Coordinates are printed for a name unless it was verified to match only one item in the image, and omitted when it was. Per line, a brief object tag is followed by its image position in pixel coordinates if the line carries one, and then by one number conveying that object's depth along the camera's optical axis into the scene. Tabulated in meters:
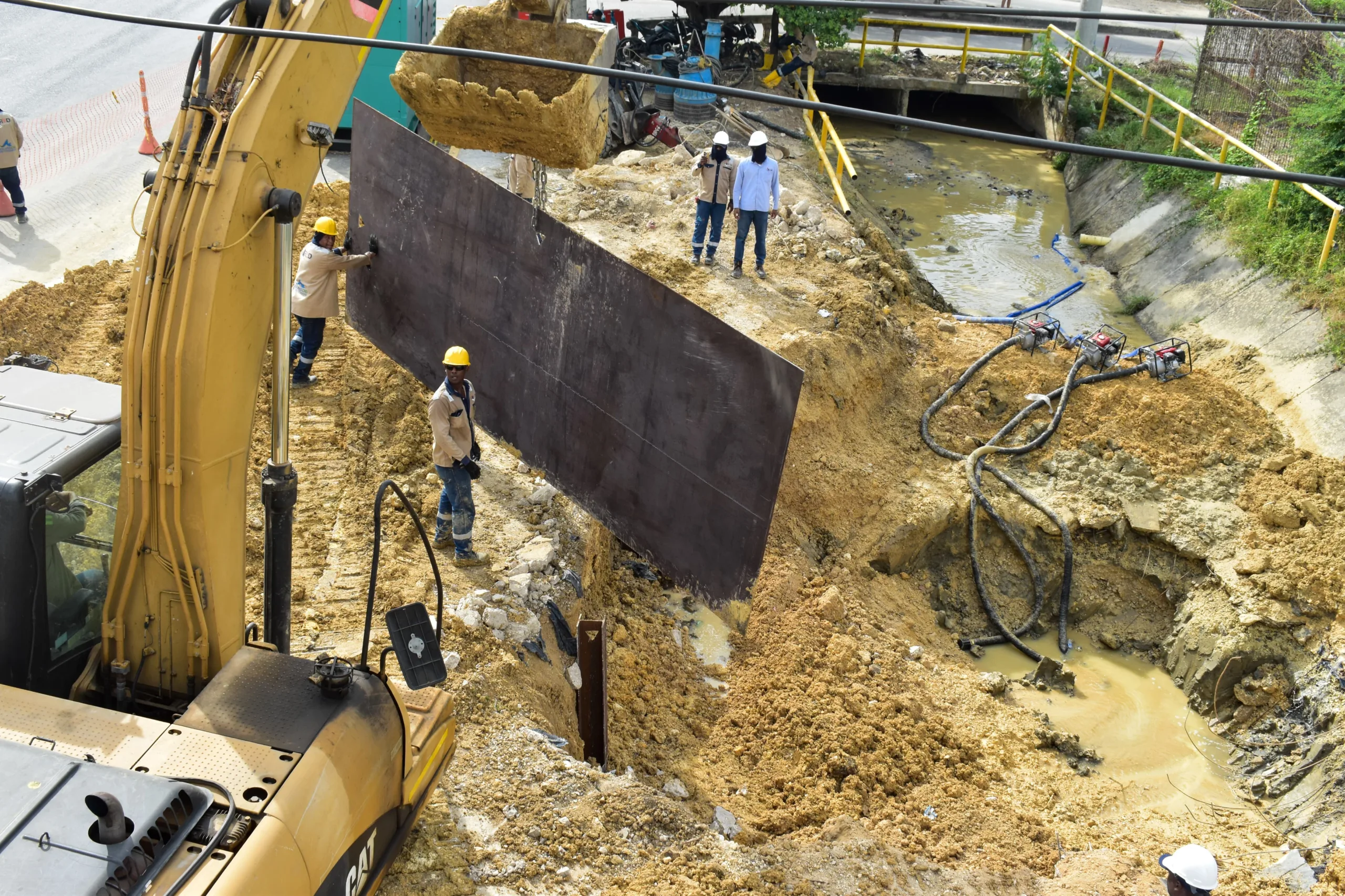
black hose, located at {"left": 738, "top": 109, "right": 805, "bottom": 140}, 17.50
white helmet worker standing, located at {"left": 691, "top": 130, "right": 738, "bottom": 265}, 11.98
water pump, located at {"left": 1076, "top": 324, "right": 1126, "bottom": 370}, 12.16
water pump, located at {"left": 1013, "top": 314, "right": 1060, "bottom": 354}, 12.65
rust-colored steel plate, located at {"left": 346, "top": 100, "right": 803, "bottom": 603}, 6.68
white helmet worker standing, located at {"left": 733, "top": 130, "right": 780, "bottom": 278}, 11.88
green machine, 15.04
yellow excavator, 4.20
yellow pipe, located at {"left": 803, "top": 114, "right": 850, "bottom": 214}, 14.62
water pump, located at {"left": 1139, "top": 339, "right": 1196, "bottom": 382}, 12.10
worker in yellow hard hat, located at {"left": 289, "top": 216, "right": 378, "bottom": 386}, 9.08
